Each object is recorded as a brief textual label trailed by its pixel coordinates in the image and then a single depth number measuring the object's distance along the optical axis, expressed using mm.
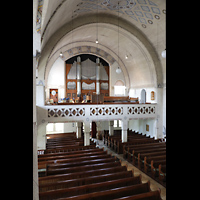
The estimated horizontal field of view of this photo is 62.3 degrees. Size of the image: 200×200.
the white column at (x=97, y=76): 19000
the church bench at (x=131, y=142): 12211
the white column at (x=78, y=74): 18453
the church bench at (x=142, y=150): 10016
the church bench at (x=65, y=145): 11792
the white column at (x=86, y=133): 11782
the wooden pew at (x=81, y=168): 6575
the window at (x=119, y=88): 19438
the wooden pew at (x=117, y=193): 4617
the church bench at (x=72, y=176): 5590
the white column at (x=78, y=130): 15592
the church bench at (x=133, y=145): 11005
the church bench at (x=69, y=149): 10531
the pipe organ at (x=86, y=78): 18344
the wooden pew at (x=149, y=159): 8656
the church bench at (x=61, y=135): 17588
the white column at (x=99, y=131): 18328
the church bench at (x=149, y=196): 4630
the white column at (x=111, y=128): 16844
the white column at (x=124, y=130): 12857
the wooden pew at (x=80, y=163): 7109
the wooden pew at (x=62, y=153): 8898
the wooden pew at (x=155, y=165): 8016
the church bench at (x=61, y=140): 13306
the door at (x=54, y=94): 17297
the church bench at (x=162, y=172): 7251
